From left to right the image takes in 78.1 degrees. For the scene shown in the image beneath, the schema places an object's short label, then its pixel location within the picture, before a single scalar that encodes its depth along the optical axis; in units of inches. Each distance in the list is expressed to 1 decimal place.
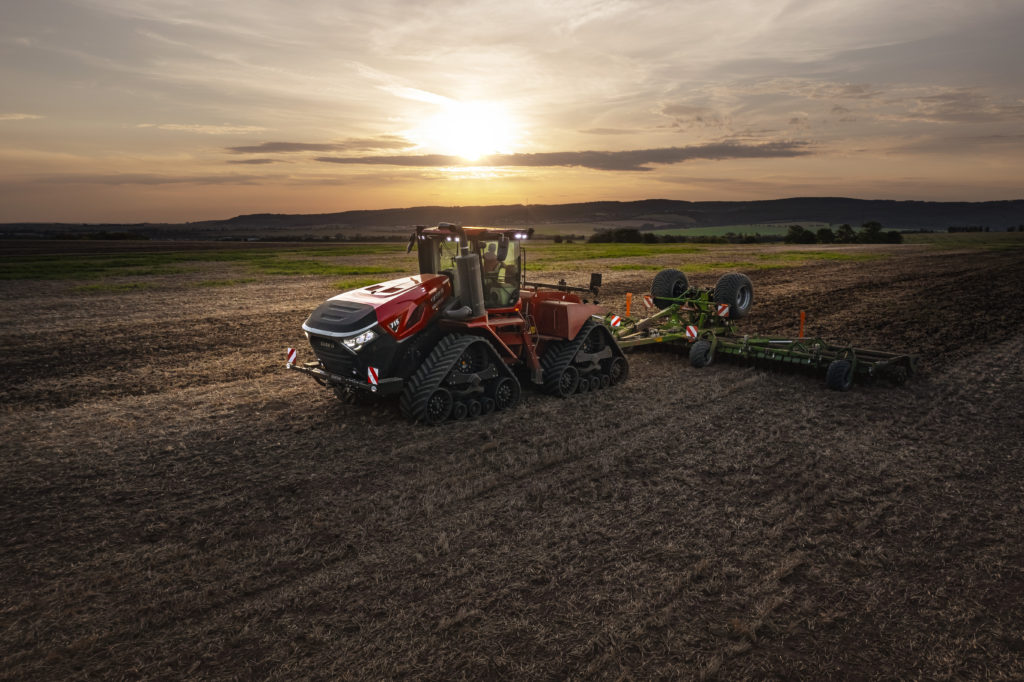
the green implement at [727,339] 469.4
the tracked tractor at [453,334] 362.3
